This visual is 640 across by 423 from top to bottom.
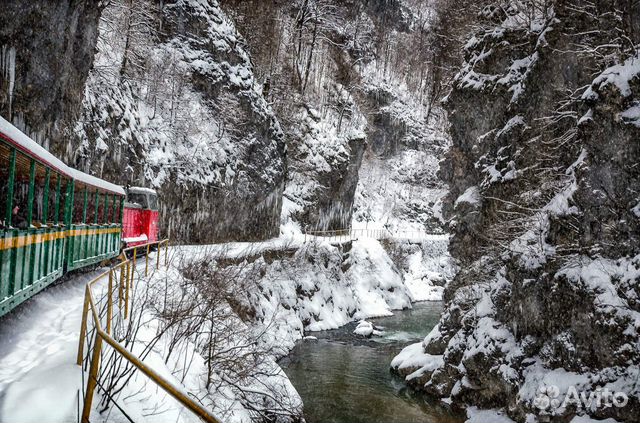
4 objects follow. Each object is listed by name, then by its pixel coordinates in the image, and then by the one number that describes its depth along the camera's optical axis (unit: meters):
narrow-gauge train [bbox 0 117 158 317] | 6.30
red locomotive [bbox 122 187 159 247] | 17.62
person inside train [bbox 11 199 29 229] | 6.95
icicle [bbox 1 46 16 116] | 12.38
